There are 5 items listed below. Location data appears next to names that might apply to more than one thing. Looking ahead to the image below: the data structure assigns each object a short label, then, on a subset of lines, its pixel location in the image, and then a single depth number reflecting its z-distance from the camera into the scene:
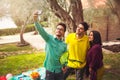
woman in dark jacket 3.48
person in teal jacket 3.20
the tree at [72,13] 5.59
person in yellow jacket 3.53
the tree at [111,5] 10.91
